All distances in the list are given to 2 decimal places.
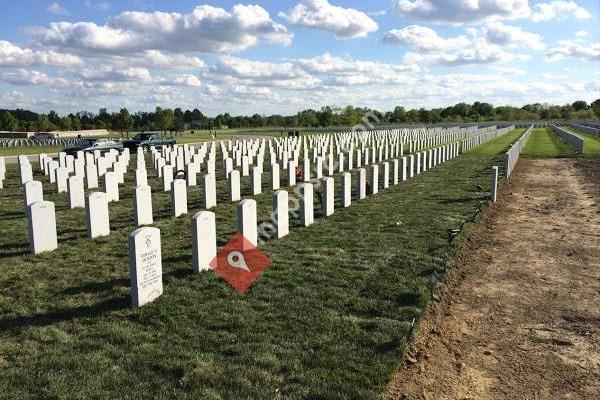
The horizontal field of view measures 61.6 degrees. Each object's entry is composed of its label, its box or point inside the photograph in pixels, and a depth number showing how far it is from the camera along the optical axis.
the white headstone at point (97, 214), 8.87
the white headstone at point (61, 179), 14.52
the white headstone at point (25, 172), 16.00
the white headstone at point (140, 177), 14.22
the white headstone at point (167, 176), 14.65
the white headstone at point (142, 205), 10.05
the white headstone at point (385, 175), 15.98
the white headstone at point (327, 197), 11.19
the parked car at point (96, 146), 28.19
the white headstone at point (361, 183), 13.68
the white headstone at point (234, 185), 13.20
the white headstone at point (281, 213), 9.13
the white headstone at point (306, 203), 10.12
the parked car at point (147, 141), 33.41
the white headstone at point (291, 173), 16.38
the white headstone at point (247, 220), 7.93
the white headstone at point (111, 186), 12.94
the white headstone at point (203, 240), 6.81
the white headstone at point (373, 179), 14.63
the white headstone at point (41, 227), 7.89
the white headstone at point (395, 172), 17.01
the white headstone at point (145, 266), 5.70
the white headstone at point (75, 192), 12.03
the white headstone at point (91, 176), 15.59
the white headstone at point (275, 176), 15.39
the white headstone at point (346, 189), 12.31
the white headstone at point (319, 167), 17.91
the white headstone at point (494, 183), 13.16
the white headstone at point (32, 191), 10.66
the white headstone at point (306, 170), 17.28
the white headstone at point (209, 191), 12.20
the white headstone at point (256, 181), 14.50
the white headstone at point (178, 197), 11.13
